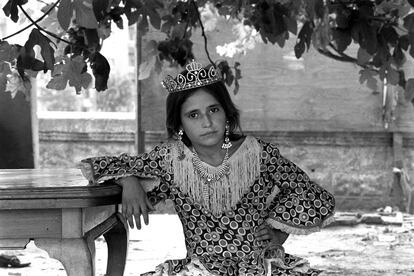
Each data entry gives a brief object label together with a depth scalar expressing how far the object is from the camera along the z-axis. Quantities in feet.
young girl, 14.86
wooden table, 13.86
